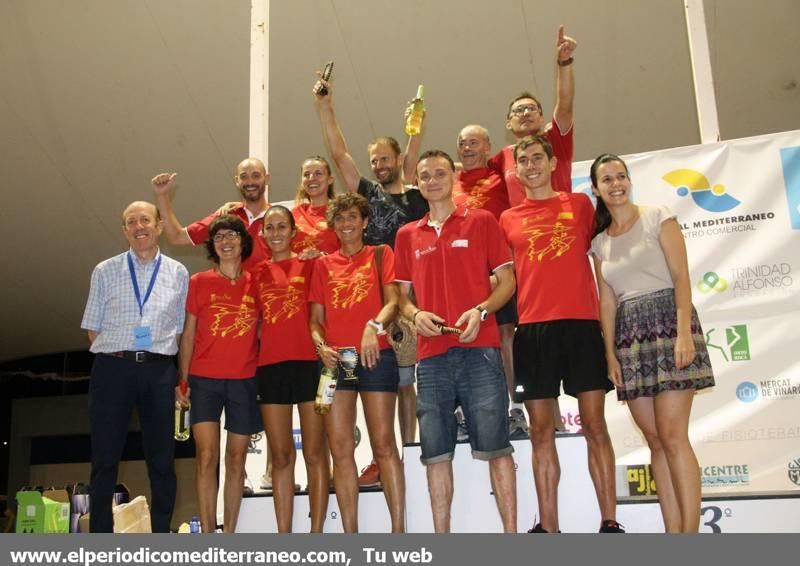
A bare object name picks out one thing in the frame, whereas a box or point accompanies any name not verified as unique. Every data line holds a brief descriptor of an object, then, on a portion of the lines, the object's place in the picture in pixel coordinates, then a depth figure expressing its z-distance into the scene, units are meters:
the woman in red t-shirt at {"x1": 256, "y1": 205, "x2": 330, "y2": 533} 3.32
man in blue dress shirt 3.22
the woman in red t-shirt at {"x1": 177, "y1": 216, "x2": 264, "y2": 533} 3.36
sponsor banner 3.93
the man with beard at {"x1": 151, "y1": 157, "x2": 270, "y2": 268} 3.92
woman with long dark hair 2.63
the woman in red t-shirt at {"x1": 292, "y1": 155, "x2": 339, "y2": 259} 3.71
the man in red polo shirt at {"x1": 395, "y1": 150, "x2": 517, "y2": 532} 2.82
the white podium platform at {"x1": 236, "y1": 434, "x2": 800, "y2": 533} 3.02
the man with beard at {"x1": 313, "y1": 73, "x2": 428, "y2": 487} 3.62
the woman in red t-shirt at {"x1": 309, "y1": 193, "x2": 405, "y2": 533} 3.13
